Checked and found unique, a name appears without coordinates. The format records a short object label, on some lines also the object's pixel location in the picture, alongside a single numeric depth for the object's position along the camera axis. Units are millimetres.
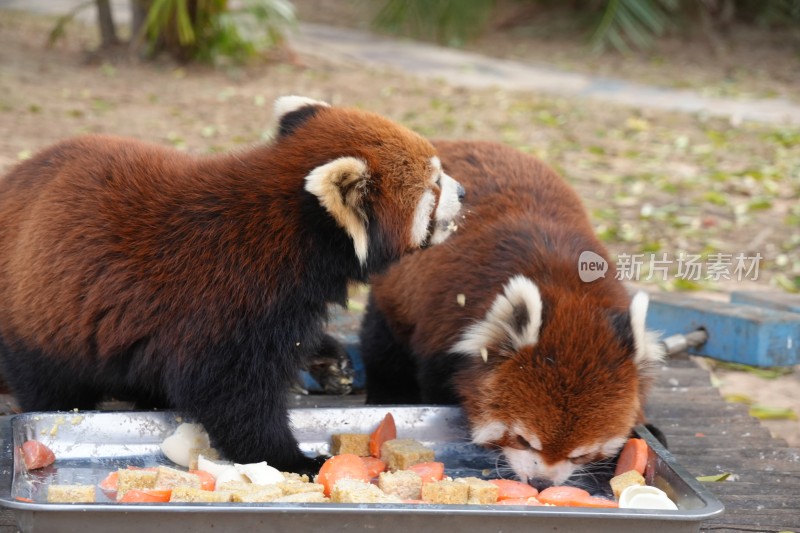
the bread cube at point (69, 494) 2947
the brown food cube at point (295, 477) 3301
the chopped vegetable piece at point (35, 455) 3305
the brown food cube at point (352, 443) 3678
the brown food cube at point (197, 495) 2934
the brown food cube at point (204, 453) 3514
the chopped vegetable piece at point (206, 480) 3240
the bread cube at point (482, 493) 3143
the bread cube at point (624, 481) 3363
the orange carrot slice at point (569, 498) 3201
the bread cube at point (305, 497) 2980
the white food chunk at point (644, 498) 3094
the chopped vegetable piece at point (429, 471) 3373
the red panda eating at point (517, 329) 3578
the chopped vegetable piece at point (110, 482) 3205
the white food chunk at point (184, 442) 3553
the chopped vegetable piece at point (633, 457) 3482
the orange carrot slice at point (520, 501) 3233
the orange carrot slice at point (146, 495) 2979
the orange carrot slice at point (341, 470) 3283
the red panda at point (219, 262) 3404
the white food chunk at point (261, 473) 3201
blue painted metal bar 5133
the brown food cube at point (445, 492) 3123
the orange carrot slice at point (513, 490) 3334
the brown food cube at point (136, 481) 3150
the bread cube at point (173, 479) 3152
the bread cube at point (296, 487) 3088
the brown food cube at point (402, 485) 3254
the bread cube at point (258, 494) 2951
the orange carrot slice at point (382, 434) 3692
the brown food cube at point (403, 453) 3496
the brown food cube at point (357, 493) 2967
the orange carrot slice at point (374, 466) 3527
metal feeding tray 2676
